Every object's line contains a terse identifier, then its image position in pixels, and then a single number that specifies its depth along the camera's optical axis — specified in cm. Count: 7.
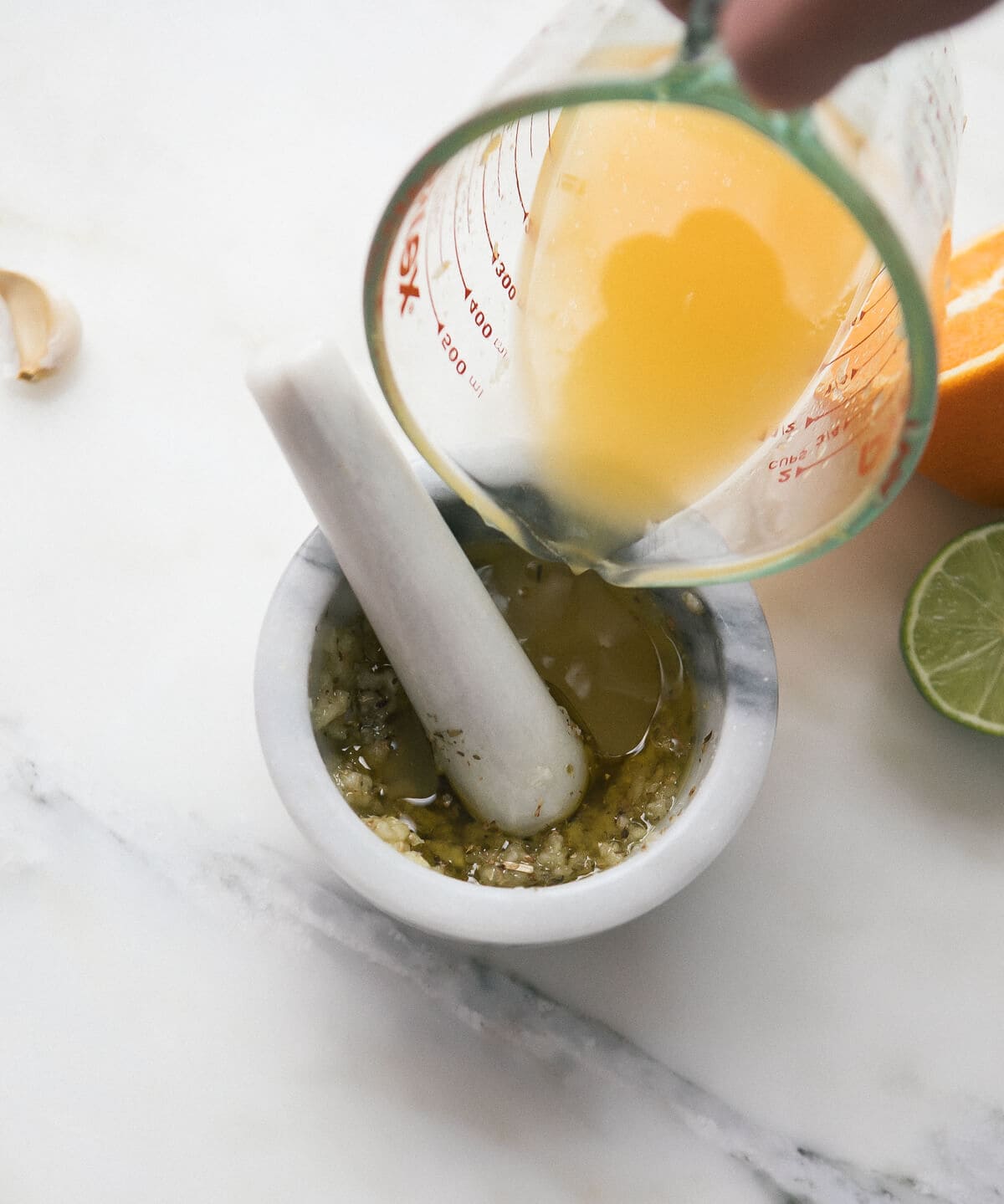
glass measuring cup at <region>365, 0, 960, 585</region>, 27
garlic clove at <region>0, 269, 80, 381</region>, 42
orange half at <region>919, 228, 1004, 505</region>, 38
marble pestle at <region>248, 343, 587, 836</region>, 33
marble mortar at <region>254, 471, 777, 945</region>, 34
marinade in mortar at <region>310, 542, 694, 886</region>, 37
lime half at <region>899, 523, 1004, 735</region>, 40
